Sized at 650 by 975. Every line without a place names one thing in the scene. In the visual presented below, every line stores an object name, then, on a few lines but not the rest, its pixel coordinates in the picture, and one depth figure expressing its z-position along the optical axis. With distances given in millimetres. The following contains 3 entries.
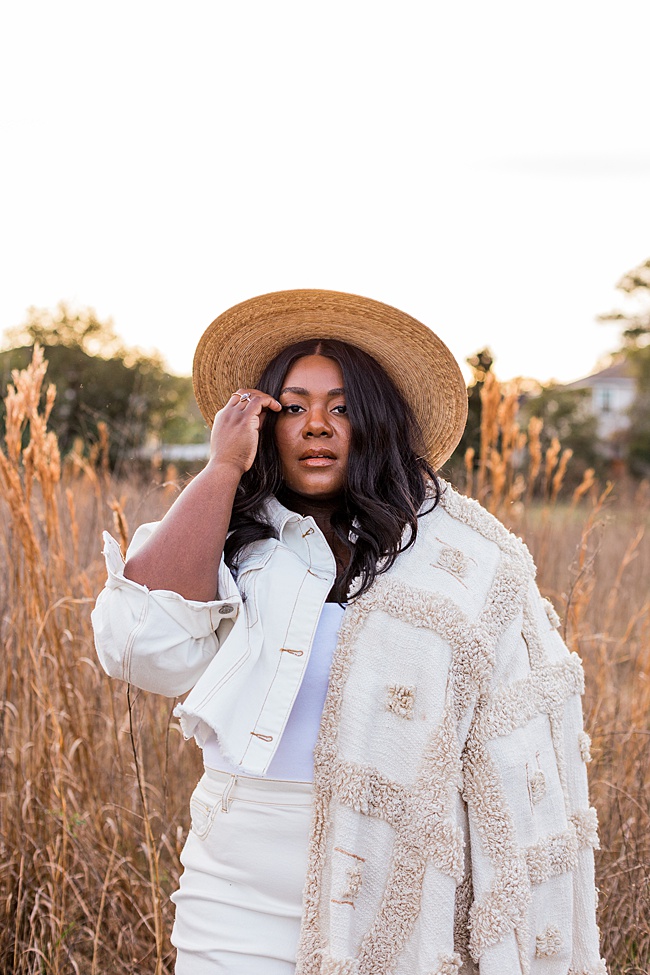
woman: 1643
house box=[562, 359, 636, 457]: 37438
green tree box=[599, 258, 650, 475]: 20609
